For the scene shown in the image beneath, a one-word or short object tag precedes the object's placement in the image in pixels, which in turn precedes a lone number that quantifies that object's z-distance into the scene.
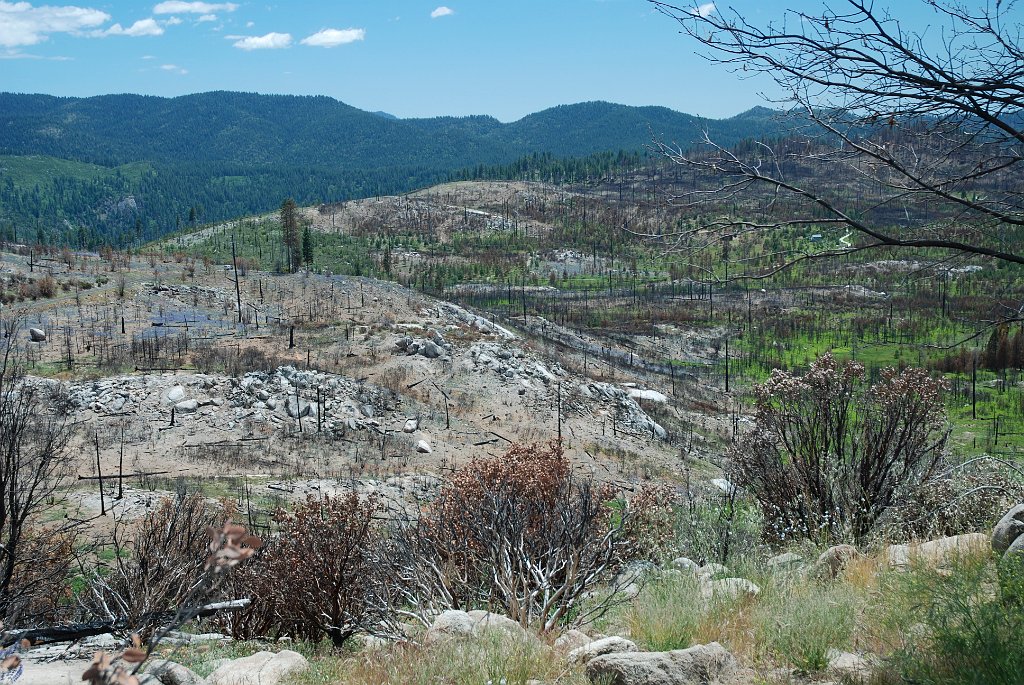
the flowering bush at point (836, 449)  9.21
